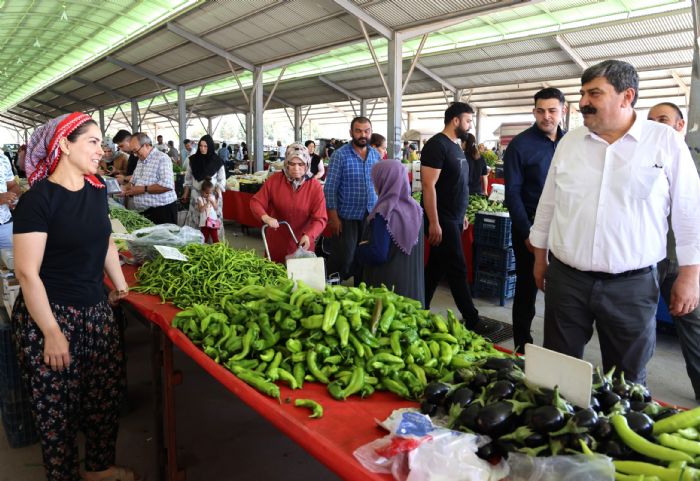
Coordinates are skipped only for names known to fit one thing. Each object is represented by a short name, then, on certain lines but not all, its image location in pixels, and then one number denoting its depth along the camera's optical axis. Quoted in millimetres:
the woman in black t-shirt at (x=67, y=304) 2053
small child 6298
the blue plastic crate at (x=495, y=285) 5562
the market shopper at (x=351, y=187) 4812
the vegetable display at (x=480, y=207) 5973
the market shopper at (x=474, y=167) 6828
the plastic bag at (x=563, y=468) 1140
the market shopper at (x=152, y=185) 5301
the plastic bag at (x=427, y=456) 1240
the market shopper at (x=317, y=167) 9039
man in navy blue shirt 3326
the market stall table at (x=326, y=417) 1408
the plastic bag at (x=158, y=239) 3355
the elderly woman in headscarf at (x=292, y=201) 3865
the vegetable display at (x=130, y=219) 4884
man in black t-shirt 4105
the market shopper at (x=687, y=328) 3260
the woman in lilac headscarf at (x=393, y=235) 3340
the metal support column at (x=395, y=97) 9758
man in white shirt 2160
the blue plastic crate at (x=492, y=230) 5414
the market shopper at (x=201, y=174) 6320
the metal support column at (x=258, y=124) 14500
